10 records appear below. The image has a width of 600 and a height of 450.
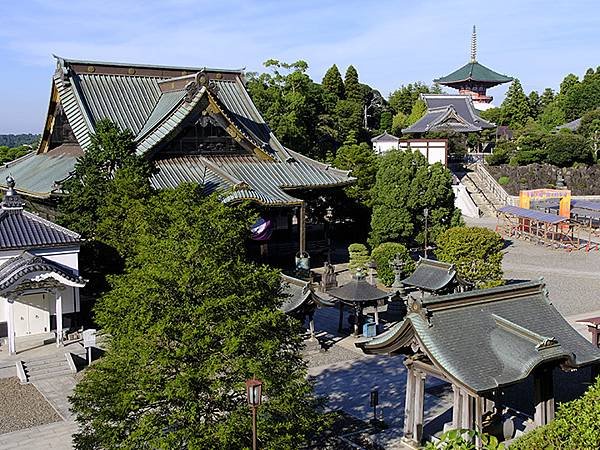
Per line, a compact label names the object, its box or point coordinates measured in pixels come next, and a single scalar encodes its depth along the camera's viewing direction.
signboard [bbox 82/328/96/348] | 19.28
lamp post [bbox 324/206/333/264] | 35.03
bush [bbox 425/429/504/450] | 7.57
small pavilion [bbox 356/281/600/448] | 13.17
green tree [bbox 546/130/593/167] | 55.12
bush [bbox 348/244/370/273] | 29.17
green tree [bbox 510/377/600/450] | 12.29
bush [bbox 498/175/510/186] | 53.84
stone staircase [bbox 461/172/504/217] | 49.38
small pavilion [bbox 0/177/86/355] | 19.89
